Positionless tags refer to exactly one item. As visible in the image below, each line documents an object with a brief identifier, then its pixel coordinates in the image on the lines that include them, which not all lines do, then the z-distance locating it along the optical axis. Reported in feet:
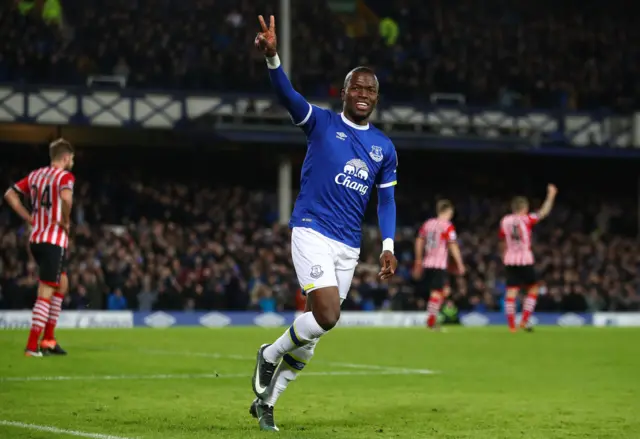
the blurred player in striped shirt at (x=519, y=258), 79.46
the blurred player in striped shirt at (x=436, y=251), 78.89
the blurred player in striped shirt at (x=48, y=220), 47.29
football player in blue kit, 27.43
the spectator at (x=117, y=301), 88.38
